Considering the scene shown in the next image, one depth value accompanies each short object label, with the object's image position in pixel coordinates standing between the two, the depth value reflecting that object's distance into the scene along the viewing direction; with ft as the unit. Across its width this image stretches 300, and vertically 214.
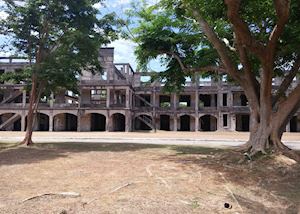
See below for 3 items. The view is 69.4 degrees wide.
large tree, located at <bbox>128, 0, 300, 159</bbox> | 19.75
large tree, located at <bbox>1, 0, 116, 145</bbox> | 29.41
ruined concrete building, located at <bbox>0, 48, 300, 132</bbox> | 80.01
